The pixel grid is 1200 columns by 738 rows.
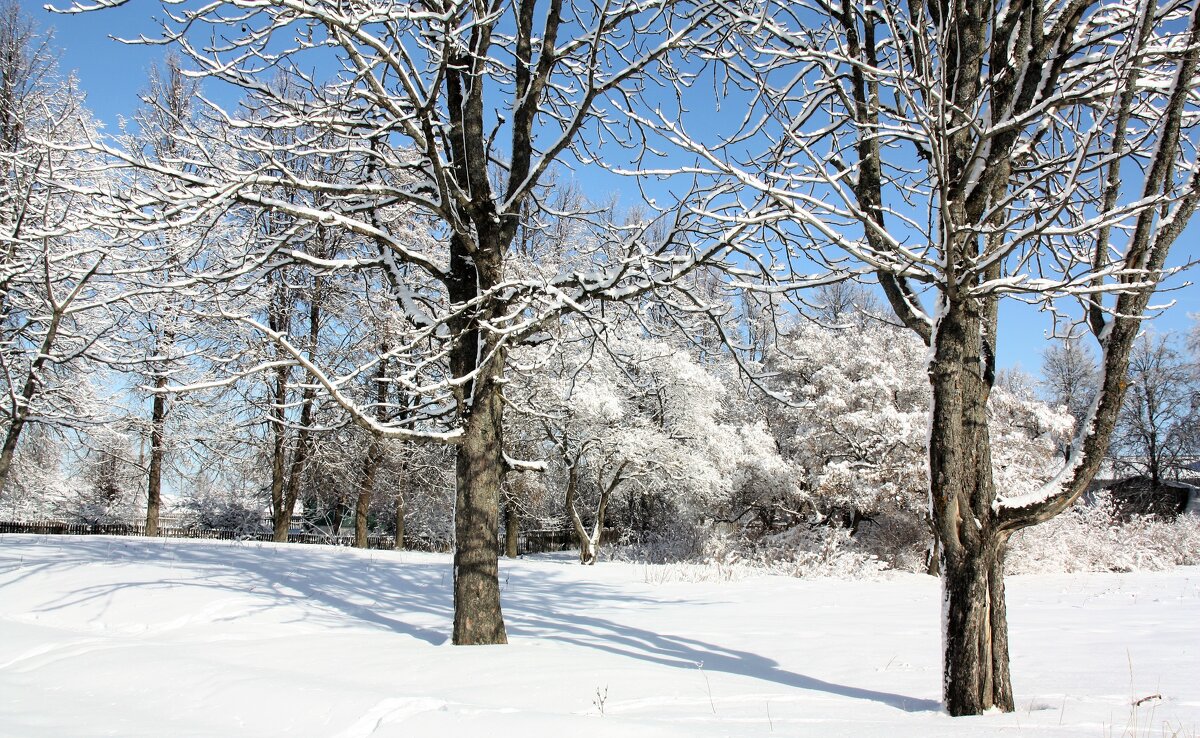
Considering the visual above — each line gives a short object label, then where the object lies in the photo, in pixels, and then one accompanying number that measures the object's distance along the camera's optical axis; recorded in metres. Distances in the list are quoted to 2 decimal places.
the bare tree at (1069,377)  33.94
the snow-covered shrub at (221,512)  22.67
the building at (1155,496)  27.80
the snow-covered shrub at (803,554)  14.52
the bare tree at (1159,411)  29.73
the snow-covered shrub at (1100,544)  15.37
